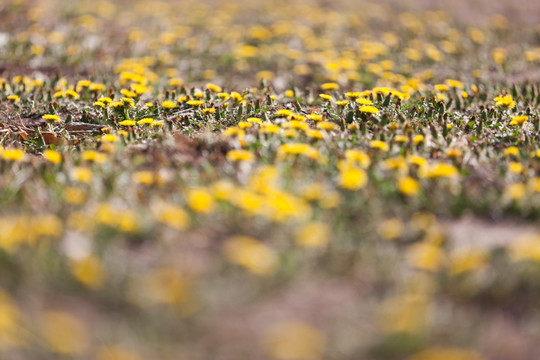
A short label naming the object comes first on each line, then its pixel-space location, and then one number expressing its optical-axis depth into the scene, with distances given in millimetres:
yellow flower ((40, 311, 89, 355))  4121
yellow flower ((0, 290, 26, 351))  4105
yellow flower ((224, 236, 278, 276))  4883
